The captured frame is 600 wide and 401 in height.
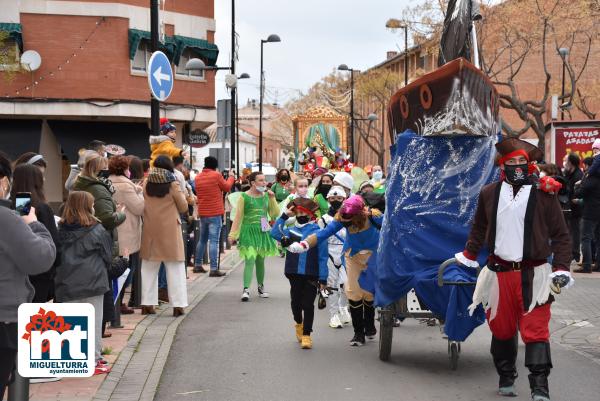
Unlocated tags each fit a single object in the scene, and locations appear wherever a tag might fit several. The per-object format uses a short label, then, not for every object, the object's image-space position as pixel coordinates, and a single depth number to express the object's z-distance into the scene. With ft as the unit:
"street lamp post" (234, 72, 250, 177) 141.88
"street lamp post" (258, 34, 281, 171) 144.91
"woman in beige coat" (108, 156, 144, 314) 40.14
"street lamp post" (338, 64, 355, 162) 182.62
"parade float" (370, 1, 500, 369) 29.84
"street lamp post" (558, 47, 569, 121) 134.15
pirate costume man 25.79
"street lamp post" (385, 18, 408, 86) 141.79
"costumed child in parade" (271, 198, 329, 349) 35.94
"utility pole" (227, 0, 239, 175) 99.02
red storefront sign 87.51
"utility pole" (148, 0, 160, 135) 48.11
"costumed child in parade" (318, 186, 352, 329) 40.27
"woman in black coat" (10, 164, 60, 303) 24.36
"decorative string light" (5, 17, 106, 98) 98.12
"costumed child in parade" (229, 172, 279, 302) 50.65
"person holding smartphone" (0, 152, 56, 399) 17.20
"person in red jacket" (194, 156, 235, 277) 60.80
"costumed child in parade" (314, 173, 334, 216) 47.70
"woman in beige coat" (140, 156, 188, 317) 42.19
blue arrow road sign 45.59
